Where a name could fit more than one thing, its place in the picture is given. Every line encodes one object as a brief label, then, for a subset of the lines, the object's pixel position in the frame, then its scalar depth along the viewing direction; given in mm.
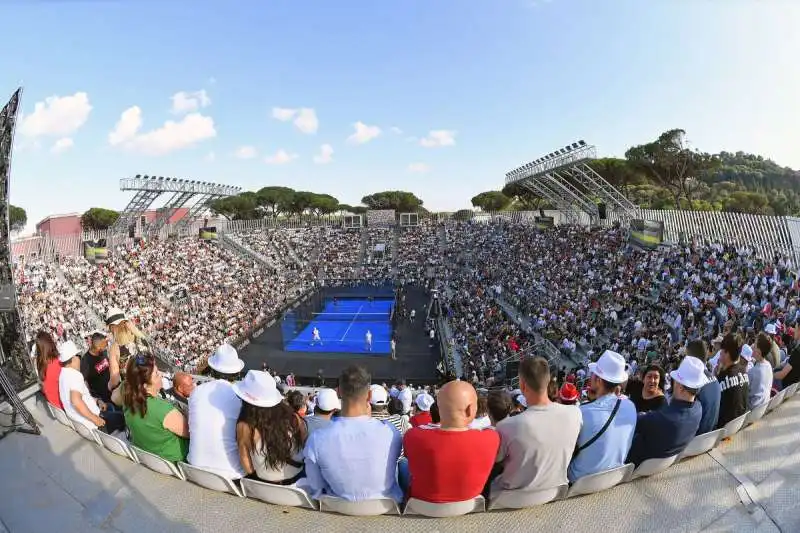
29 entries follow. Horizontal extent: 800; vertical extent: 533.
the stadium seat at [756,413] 4254
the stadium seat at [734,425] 3805
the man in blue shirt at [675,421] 3203
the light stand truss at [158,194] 33219
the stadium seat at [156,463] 3320
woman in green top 3152
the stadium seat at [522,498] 2891
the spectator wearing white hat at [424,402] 4988
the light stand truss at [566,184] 27703
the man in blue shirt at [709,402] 3623
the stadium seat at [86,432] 3932
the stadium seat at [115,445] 3590
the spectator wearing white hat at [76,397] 3861
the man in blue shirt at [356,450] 2740
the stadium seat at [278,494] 2941
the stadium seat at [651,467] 3238
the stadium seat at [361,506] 2852
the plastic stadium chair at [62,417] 4351
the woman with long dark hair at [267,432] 2906
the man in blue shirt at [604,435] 3023
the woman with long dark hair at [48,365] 4465
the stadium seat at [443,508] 2807
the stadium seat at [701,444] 3453
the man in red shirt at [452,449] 2604
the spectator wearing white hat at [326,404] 3941
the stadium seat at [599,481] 3021
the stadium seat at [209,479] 3104
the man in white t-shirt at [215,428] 3037
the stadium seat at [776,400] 4641
